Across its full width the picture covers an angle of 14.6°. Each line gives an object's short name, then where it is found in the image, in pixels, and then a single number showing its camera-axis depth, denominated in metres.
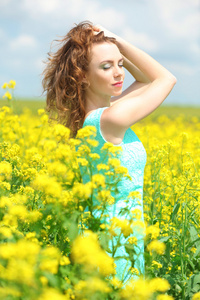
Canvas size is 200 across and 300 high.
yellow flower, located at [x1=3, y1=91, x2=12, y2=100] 3.55
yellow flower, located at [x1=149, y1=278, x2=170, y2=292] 1.97
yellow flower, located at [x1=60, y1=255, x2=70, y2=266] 2.00
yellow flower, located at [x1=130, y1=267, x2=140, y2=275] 2.17
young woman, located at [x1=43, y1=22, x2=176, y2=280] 2.34
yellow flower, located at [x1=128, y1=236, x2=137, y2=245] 2.12
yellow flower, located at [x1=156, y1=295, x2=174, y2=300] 1.95
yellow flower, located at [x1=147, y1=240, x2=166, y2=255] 2.11
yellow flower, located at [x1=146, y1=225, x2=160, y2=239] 2.11
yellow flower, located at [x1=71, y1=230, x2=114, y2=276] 1.76
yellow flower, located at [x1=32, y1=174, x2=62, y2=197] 2.03
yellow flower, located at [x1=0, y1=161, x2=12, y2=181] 2.32
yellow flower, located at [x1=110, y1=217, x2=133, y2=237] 2.03
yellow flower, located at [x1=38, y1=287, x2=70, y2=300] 1.62
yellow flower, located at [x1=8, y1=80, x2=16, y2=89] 3.60
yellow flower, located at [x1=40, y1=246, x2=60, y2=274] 1.85
